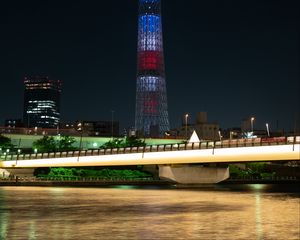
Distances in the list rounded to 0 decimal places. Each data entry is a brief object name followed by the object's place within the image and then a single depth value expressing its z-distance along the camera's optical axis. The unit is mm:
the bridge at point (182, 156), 70562
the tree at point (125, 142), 143950
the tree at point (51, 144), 137375
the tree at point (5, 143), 135700
